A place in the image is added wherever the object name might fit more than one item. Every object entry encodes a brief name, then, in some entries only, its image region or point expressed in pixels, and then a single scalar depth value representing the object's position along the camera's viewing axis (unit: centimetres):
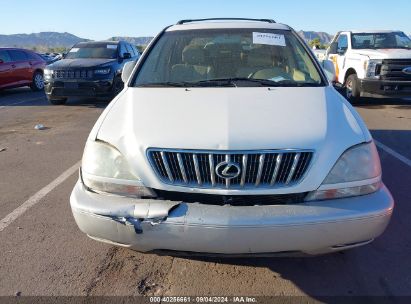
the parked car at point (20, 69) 1402
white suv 243
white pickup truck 972
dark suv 1016
